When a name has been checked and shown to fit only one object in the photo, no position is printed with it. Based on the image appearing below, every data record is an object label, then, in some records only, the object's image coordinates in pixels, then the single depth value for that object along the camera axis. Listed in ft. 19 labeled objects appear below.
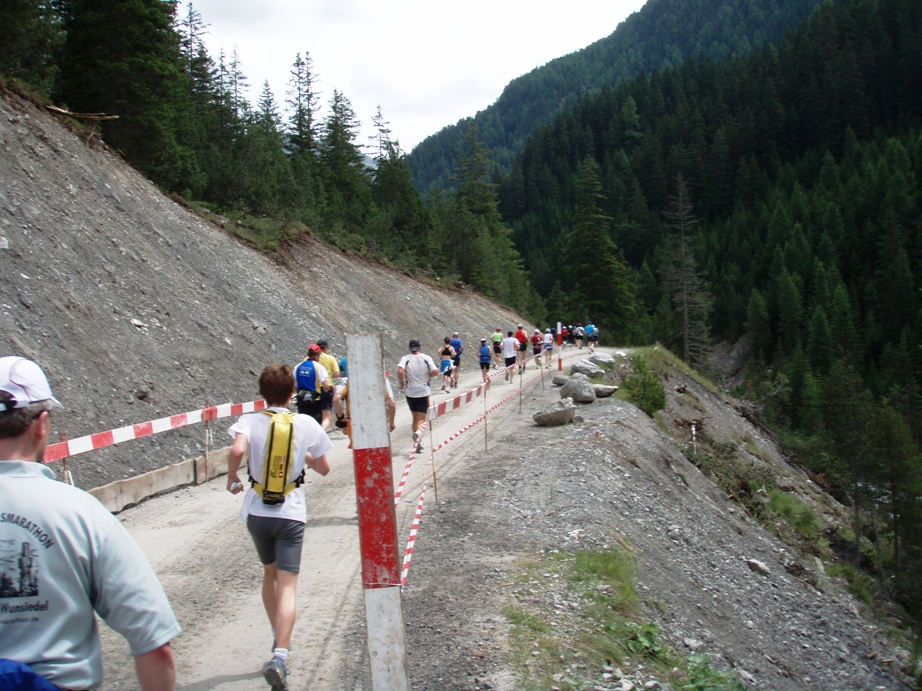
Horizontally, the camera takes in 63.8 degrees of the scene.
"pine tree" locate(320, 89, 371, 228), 204.13
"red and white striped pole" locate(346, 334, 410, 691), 11.50
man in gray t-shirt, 6.99
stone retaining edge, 33.12
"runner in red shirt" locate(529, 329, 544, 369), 110.01
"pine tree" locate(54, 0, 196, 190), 76.89
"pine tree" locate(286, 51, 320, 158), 223.10
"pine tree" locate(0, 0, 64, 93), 65.16
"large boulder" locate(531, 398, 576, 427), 56.29
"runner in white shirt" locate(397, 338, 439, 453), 44.32
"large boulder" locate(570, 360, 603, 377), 87.71
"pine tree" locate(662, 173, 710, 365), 196.96
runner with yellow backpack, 15.65
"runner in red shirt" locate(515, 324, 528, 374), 93.45
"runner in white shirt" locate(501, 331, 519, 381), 84.58
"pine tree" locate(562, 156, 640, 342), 224.94
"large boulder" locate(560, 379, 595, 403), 68.13
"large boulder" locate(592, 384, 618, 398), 72.84
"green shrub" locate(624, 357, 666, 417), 74.90
